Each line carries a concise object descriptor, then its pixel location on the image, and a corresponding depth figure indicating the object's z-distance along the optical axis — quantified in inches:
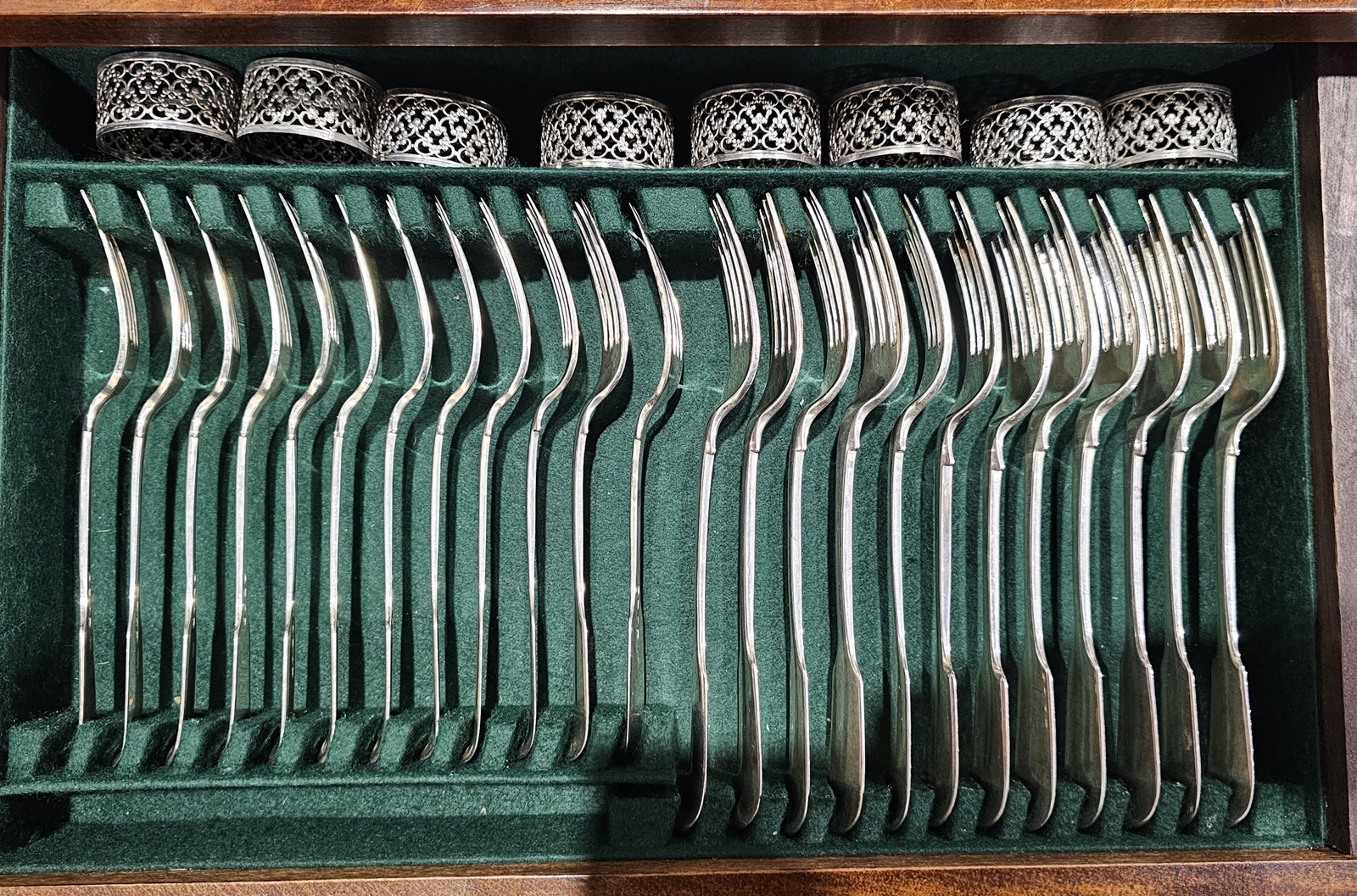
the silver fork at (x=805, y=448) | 11.0
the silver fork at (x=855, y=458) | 10.9
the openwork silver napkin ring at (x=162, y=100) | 10.7
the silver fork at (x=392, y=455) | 11.1
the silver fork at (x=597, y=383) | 11.2
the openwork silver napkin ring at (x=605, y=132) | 11.1
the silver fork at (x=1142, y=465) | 11.0
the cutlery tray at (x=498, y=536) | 10.7
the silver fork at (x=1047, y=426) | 11.0
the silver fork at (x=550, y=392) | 11.1
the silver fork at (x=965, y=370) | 11.2
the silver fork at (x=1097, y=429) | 11.0
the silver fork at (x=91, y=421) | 11.0
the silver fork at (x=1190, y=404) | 11.3
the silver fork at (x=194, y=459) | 11.1
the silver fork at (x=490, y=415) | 11.1
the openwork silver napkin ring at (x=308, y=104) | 10.8
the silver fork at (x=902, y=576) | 10.9
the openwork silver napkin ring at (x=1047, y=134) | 11.2
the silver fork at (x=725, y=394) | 10.9
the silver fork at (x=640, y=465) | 11.3
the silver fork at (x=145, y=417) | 11.1
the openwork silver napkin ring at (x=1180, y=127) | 11.2
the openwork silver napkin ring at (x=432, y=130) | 11.1
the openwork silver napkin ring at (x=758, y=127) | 11.0
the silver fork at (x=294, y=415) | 11.1
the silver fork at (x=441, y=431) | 11.0
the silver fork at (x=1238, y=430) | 11.1
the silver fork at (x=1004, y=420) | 10.9
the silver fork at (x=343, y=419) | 11.1
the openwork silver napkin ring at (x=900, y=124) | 11.1
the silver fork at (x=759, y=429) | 10.7
